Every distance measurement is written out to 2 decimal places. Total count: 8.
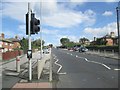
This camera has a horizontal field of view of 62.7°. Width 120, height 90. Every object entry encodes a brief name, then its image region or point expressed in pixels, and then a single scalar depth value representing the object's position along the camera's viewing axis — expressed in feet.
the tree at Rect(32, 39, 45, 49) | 149.04
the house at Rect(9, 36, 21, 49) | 138.34
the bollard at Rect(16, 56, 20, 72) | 23.70
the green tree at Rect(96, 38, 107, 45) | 142.59
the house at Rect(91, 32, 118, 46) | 149.05
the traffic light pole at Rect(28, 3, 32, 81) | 17.12
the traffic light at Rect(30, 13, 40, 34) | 17.26
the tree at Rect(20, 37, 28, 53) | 82.32
